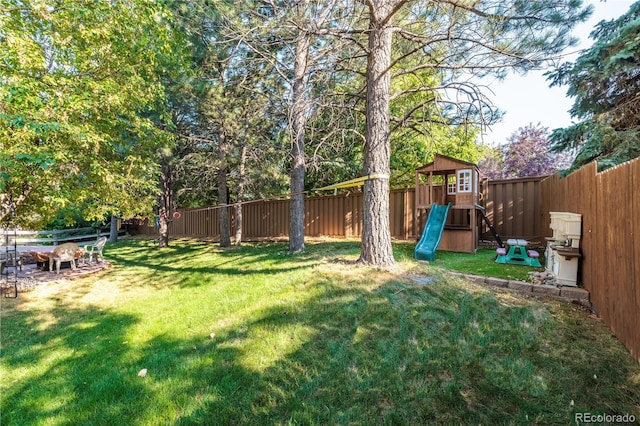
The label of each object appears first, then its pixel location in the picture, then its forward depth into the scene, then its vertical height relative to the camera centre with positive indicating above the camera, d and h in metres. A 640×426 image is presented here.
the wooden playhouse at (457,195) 6.35 +0.43
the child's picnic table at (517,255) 4.93 -0.76
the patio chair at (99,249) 7.78 -0.87
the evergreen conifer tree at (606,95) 4.35 +2.10
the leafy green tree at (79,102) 3.80 +1.80
